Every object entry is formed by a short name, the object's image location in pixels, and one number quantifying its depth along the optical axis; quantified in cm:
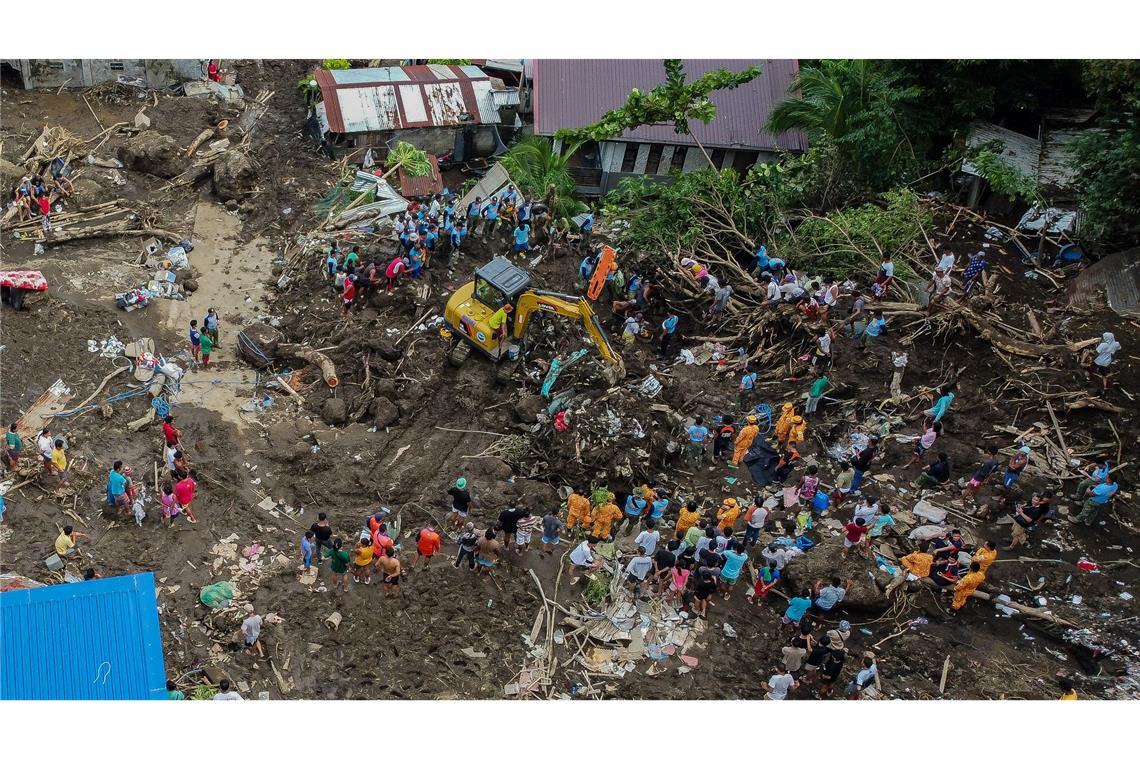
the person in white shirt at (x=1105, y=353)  1731
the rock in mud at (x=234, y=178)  2416
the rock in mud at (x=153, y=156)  2423
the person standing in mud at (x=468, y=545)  1484
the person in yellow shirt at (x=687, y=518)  1490
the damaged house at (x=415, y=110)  2612
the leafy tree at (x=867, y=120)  2362
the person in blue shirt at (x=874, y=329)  1887
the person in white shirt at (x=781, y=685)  1311
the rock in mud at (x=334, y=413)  1838
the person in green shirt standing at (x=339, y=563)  1445
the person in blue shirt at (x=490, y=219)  2166
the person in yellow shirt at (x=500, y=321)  1856
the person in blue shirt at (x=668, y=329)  1934
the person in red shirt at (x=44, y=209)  2197
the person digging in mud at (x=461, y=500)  1544
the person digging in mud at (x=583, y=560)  1493
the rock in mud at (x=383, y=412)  1836
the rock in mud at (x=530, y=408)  1809
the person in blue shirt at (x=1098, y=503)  1558
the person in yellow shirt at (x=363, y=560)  1451
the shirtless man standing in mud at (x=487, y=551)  1464
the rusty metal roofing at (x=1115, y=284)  1926
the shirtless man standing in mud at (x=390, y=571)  1439
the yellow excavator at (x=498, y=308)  1834
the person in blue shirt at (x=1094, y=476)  1580
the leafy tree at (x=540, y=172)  2388
